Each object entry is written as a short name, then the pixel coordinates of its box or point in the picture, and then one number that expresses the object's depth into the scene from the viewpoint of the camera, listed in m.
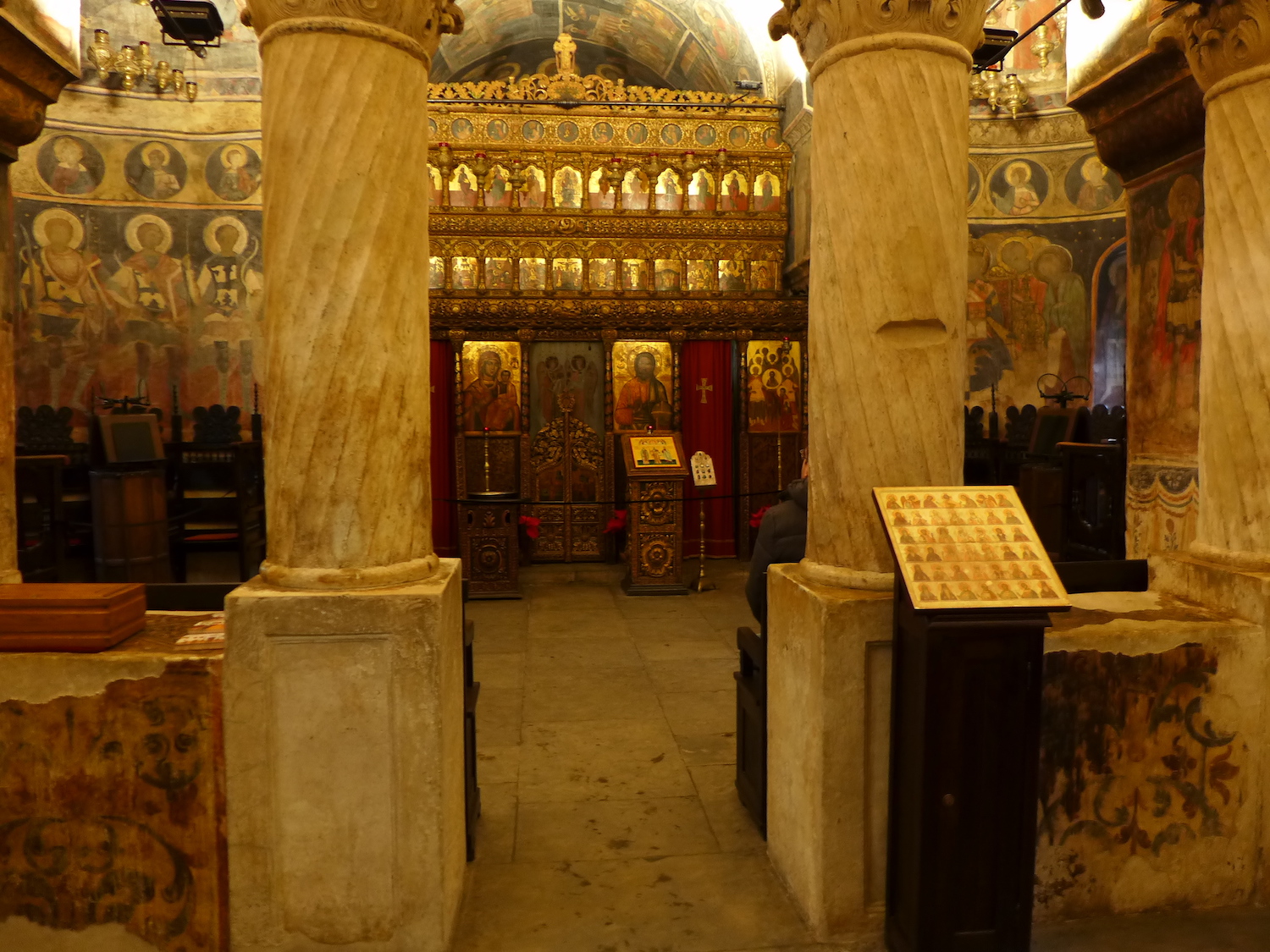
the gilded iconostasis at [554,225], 9.45
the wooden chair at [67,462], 8.39
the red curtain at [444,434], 9.74
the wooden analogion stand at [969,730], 2.37
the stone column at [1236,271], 2.99
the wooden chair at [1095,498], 6.46
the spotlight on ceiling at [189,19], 7.30
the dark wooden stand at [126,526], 8.03
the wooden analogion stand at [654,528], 8.56
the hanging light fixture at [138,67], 9.20
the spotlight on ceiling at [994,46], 6.86
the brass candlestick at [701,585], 8.66
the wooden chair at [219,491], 8.85
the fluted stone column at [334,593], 2.50
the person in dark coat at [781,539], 3.81
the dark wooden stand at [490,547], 8.29
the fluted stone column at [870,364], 2.70
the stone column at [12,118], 3.53
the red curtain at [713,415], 10.12
